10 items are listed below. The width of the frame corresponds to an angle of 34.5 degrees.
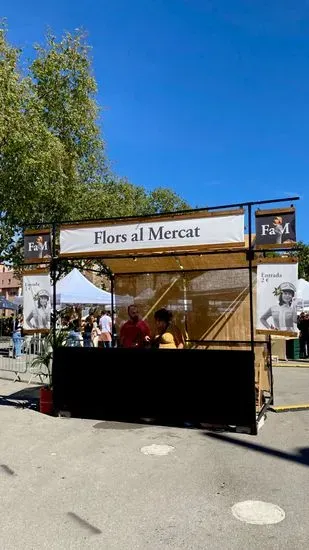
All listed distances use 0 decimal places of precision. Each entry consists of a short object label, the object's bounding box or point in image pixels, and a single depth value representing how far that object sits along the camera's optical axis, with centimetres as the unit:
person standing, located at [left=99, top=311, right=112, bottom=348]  1702
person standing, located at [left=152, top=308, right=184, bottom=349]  849
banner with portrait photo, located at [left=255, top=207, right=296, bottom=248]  680
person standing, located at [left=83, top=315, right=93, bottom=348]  1807
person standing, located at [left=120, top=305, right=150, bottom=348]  944
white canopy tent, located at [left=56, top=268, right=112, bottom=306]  1820
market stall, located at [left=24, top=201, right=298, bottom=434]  723
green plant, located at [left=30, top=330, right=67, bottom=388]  877
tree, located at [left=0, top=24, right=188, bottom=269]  1648
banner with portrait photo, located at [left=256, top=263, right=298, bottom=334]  692
